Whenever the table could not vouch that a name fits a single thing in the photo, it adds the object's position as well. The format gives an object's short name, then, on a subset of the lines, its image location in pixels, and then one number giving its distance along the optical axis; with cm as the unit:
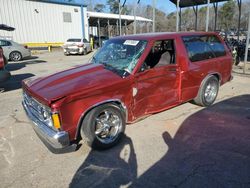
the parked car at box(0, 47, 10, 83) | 699
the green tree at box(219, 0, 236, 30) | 5002
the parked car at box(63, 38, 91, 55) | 1991
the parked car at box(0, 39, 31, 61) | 1560
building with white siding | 2219
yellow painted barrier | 2367
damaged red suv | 320
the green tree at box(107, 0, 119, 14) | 6431
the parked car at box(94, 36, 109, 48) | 2944
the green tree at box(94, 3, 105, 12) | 6729
